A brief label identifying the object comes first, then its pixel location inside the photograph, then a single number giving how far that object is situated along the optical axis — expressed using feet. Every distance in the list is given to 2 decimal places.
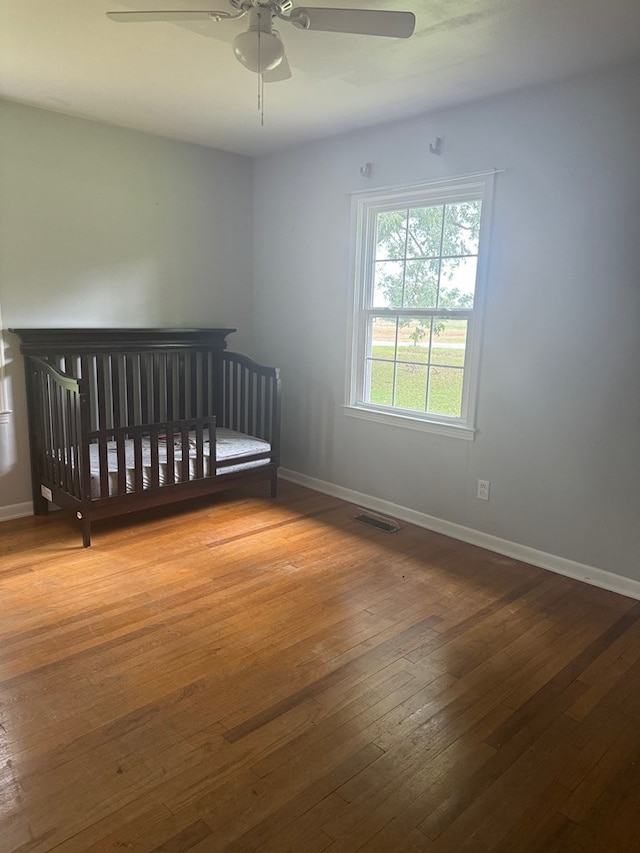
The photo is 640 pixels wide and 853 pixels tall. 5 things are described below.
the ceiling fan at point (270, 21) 5.92
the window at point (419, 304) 10.87
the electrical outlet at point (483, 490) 10.93
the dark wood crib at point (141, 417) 10.55
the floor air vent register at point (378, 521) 11.78
